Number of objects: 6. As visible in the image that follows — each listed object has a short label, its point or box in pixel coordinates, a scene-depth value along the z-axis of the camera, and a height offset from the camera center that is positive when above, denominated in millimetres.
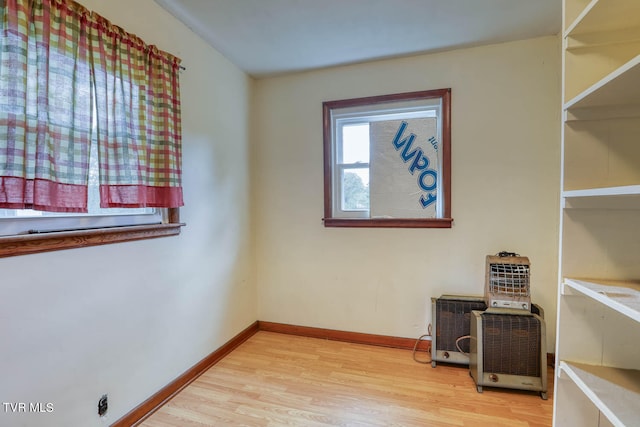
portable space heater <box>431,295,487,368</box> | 2051 -836
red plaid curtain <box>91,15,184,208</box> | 1387 +462
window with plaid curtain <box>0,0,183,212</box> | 1065 +431
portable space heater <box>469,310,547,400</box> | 1777 -885
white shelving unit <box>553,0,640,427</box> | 964 -25
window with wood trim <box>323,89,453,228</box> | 2293 +409
